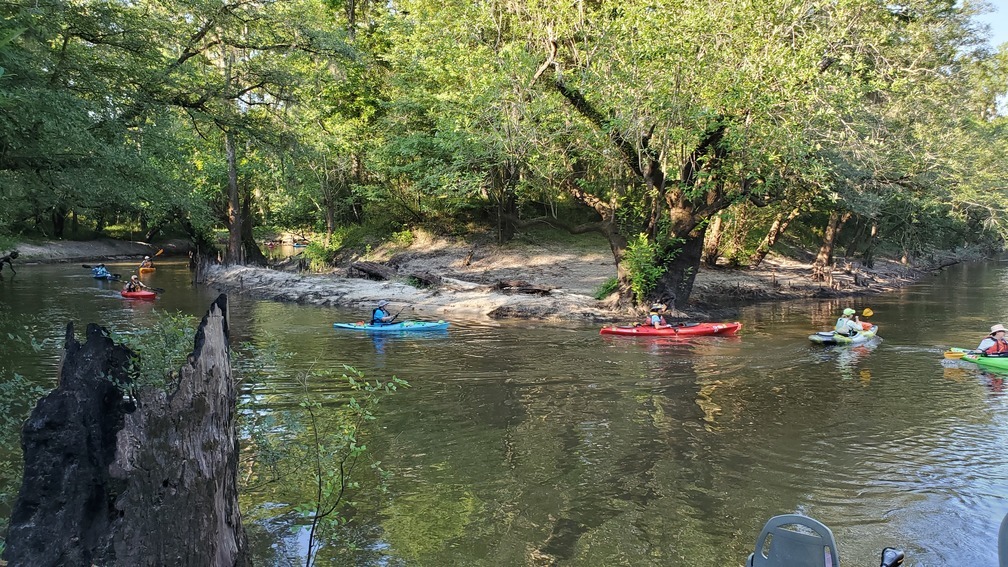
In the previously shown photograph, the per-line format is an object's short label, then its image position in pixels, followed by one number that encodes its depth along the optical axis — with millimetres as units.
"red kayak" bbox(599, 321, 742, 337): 17047
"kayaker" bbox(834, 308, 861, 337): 16422
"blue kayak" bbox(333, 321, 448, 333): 17719
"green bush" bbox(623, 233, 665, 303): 19297
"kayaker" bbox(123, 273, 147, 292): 24000
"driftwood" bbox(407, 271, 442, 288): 24375
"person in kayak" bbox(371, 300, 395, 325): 18031
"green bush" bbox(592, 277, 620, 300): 21422
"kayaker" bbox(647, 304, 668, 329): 17327
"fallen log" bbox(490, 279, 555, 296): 22173
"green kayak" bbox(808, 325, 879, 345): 16266
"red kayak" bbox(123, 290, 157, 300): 23109
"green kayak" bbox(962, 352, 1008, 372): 13633
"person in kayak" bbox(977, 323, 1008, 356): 13969
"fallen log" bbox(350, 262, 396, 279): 26188
